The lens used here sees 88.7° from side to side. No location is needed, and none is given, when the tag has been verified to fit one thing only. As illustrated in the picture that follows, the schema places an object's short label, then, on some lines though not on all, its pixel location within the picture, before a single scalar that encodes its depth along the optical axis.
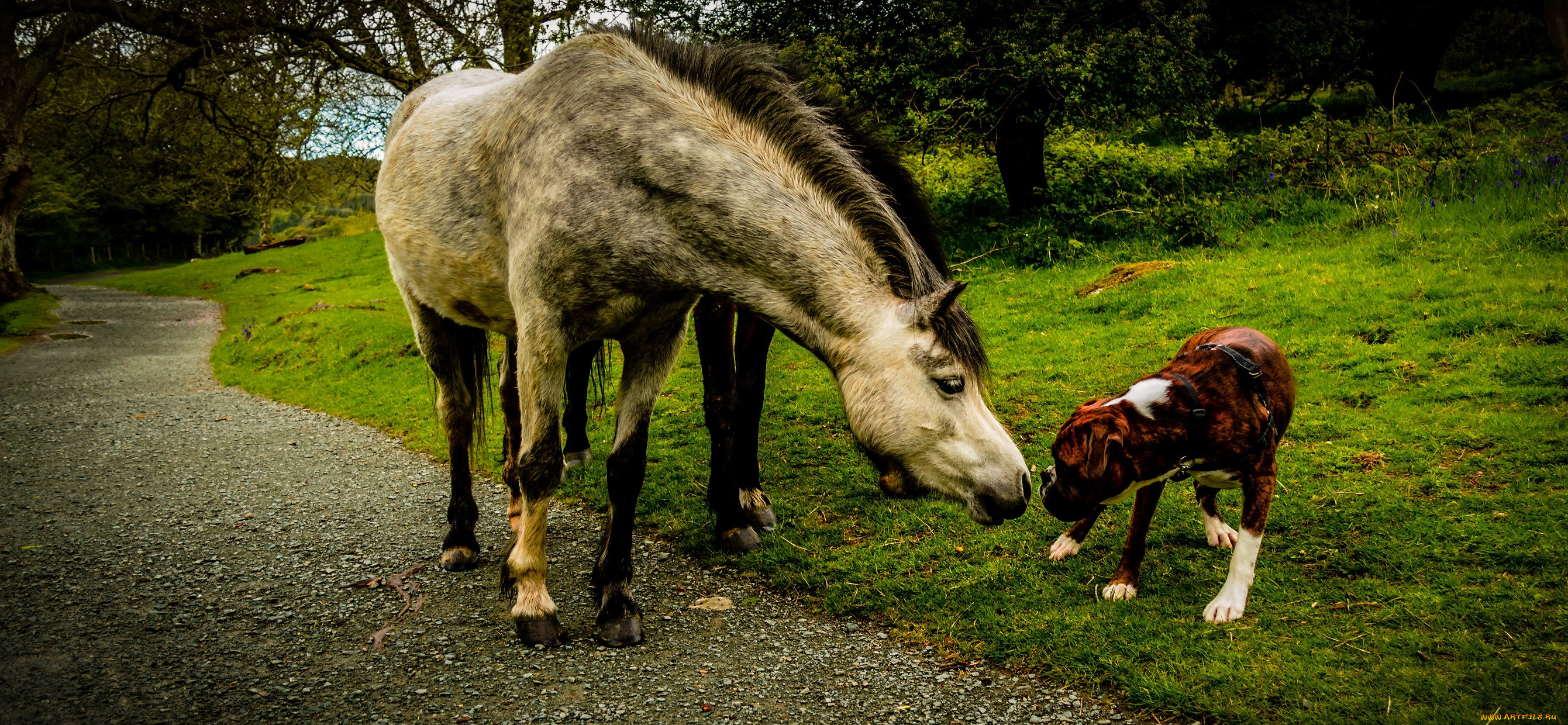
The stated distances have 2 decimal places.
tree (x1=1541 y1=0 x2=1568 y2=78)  5.54
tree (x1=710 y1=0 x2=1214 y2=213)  9.27
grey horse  3.15
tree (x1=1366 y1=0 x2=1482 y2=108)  16.61
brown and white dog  3.33
